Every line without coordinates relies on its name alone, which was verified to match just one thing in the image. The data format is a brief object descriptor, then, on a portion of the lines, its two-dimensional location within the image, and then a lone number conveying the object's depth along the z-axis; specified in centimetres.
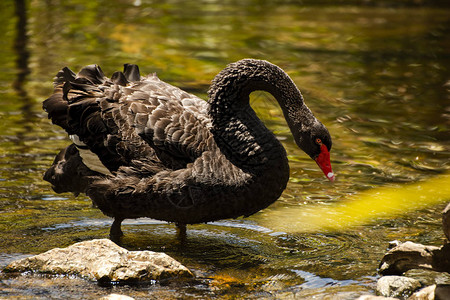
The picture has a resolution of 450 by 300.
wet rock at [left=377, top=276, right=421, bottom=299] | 1008
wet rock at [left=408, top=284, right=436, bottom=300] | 976
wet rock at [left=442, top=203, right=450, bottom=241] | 945
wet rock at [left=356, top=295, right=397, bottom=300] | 941
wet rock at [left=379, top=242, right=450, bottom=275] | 991
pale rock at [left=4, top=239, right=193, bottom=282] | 1045
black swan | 1155
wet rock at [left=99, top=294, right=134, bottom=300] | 921
